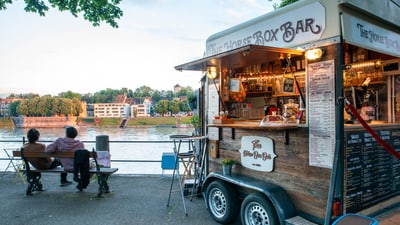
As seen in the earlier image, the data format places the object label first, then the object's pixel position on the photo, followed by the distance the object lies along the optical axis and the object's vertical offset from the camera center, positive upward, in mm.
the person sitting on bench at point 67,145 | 4957 -569
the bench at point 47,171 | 4824 -1009
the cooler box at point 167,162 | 6355 -1131
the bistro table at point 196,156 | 4234 -780
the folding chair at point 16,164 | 6090 -1131
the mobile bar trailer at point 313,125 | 2641 -156
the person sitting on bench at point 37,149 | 5027 -650
